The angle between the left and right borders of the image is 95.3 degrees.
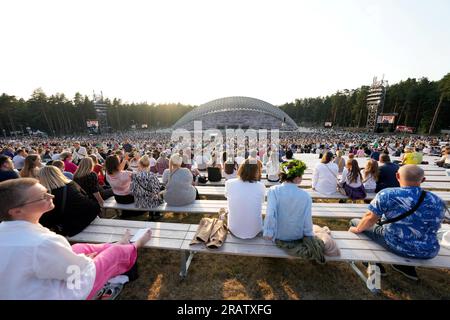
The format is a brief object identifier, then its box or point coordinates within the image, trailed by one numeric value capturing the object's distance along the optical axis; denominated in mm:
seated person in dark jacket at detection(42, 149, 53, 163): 10258
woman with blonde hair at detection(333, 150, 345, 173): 6588
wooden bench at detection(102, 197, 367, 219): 3279
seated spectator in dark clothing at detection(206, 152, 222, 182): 5783
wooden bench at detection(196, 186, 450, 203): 4234
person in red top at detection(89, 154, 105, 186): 4948
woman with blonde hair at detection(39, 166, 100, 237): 2572
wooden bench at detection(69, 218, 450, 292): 2197
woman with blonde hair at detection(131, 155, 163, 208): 3467
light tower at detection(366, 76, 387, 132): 39856
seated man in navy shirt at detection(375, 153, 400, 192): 4375
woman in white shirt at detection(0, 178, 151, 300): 1385
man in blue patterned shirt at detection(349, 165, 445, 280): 2115
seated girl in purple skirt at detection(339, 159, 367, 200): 4104
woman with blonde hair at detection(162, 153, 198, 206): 3432
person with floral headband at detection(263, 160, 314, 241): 2326
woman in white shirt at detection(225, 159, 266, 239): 2504
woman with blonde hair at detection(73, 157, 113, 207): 3418
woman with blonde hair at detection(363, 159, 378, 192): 4324
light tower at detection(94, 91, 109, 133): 48884
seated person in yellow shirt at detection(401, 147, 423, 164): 6902
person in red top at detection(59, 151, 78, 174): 5380
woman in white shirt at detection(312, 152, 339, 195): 4355
